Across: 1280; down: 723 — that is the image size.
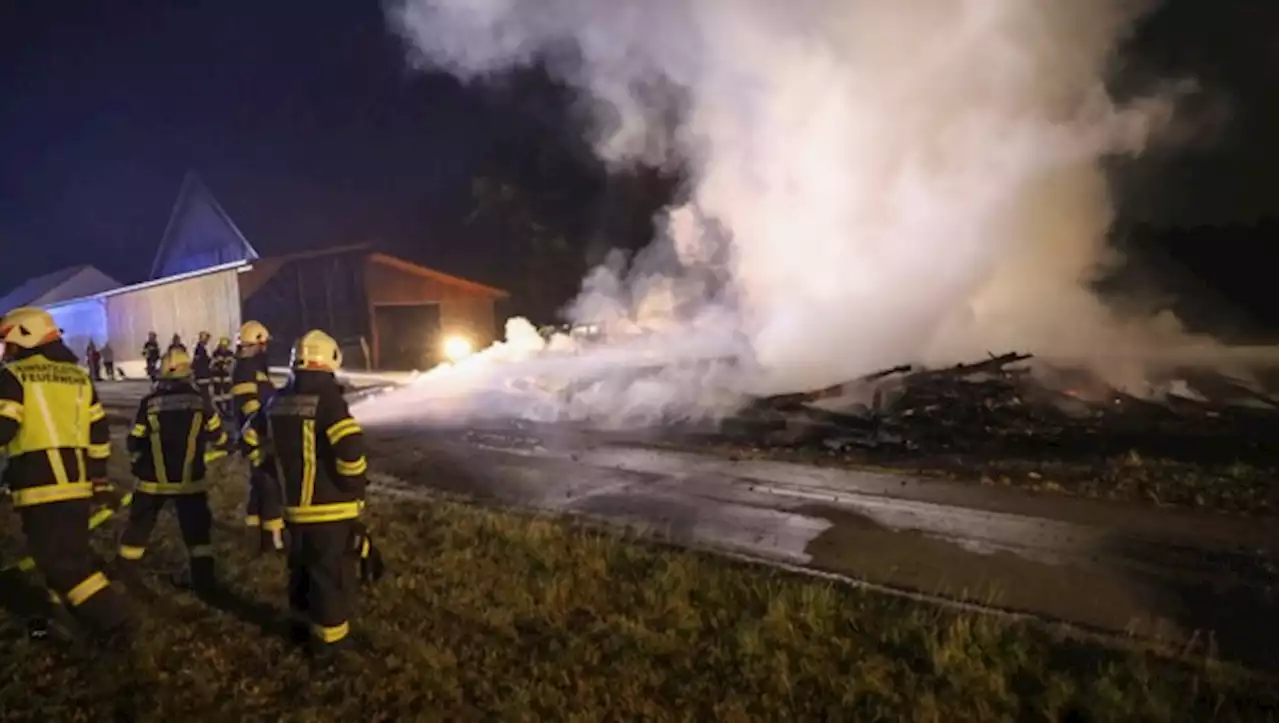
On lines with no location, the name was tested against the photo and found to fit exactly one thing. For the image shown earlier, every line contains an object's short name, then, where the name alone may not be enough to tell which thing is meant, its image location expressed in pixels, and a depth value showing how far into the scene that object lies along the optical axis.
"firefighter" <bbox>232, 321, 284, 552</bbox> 6.34
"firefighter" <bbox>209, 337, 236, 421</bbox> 15.45
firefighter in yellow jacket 4.71
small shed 24.83
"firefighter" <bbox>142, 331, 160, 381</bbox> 22.56
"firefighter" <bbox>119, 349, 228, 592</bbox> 5.71
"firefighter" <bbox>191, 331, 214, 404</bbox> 15.69
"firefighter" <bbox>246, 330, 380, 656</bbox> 4.62
